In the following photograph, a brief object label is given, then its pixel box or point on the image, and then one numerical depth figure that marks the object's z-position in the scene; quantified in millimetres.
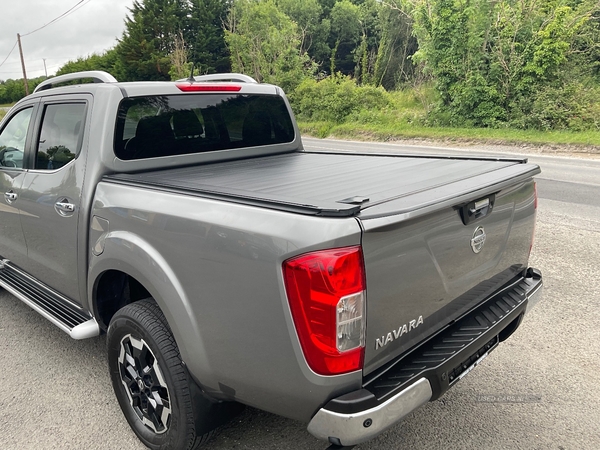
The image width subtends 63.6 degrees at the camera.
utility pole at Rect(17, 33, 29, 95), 47025
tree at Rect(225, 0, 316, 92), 33812
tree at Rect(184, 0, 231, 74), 48406
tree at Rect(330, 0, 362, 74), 56844
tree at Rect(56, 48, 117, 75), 53719
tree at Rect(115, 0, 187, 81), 47844
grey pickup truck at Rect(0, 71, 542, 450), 1801
